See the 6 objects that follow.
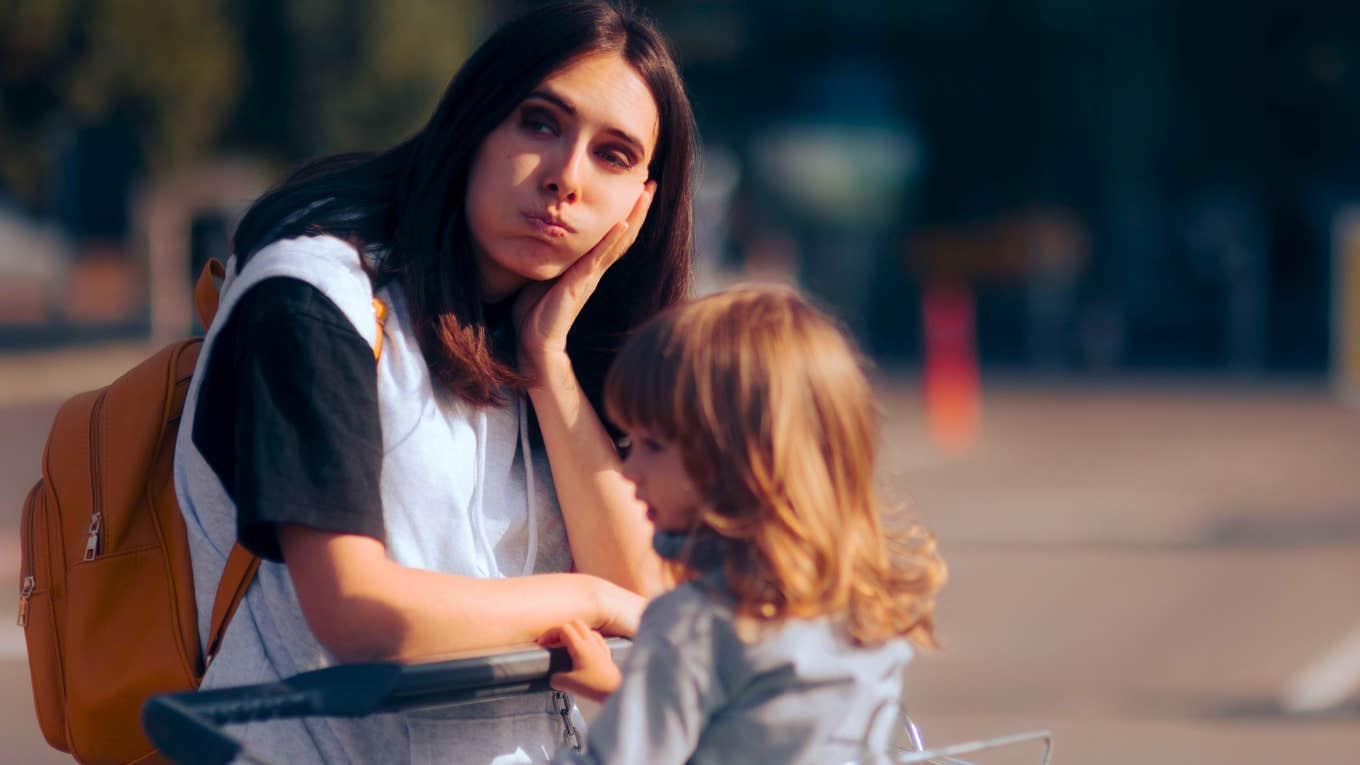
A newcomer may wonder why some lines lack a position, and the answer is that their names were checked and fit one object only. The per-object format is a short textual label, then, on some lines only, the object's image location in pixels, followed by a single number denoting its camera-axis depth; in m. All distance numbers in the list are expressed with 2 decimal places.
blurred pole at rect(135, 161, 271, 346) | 50.75
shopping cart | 3.31
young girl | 3.48
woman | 3.69
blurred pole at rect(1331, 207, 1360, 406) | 17.30
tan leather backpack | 3.90
